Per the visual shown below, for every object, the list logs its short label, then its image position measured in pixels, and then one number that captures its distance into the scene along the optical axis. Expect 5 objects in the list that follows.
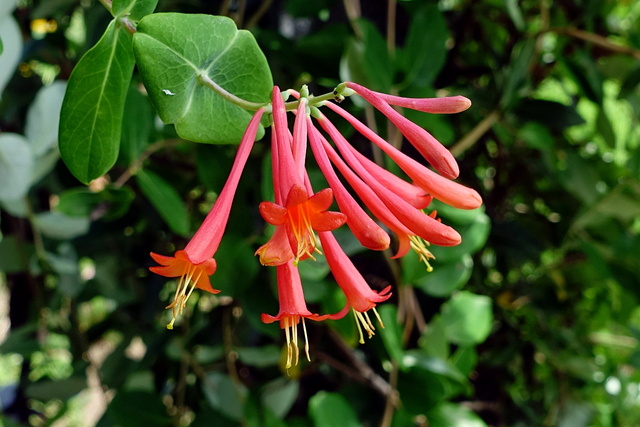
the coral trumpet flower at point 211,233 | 0.28
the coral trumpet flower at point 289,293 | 0.30
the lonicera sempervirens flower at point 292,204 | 0.25
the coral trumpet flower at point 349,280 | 0.30
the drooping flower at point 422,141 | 0.28
